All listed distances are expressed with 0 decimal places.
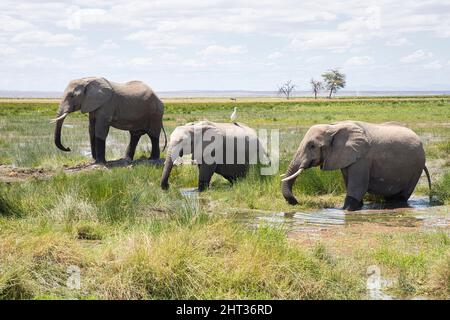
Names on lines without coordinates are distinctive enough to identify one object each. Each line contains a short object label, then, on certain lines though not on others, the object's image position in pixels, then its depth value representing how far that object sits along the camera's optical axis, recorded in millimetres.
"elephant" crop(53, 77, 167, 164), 17766
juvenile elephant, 14203
